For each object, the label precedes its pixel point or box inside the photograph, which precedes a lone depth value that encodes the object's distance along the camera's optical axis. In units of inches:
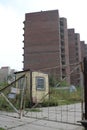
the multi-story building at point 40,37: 1873.7
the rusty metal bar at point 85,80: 130.4
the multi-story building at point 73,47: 2240.5
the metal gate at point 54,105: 237.5
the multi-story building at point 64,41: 1965.9
